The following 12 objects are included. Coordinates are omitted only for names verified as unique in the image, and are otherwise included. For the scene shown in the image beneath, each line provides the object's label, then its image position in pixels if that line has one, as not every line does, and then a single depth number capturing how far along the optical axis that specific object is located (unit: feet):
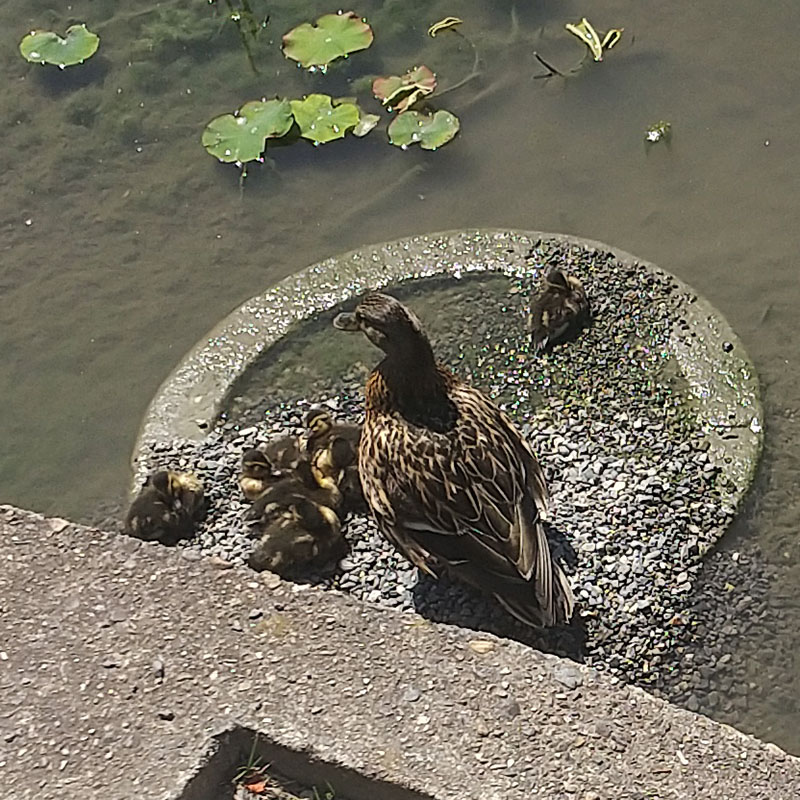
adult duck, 11.15
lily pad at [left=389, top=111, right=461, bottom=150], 17.74
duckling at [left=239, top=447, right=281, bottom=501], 12.84
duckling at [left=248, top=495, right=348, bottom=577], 12.01
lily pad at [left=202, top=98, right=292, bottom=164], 17.87
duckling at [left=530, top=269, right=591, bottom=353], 13.78
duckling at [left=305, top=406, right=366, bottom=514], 12.78
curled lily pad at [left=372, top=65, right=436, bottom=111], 18.10
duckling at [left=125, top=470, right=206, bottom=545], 12.43
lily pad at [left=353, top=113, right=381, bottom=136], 18.22
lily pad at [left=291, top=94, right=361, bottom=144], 18.02
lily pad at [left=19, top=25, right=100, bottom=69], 19.61
